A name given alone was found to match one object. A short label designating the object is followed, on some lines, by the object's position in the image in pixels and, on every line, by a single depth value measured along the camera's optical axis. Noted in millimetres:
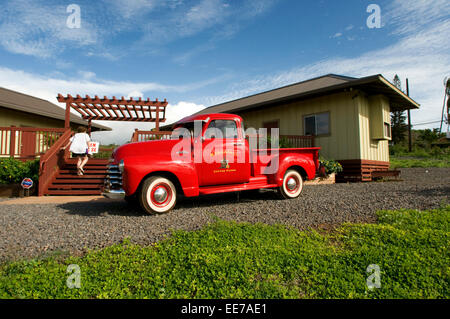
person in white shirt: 8164
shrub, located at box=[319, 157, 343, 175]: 10758
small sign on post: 7430
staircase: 7898
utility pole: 29750
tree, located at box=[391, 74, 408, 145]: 47969
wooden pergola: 10852
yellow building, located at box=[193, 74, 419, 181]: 11047
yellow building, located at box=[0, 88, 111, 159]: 9858
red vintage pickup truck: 4855
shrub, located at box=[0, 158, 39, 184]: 7759
